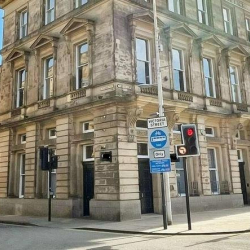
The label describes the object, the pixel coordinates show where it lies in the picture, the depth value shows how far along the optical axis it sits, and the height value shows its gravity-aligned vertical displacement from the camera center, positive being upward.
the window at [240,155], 23.43 +2.17
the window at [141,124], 17.95 +3.54
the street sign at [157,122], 13.07 +2.61
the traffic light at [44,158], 17.03 +1.78
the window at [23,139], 22.67 +3.73
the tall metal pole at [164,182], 12.45 +0.27
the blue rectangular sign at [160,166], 12.73 +0.89
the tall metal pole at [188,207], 11.88 -0.68
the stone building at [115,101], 16.94 +5.32
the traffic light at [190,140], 12.37 +1.78
